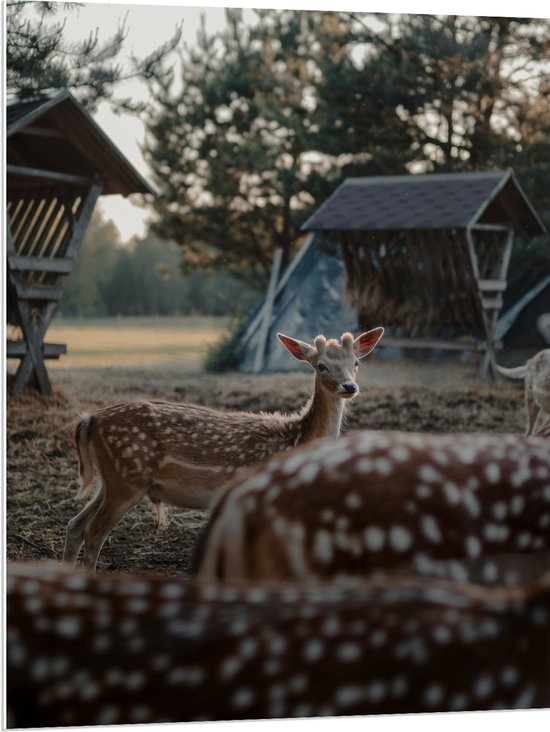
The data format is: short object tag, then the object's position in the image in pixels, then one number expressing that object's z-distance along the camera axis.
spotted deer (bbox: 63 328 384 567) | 4.04
